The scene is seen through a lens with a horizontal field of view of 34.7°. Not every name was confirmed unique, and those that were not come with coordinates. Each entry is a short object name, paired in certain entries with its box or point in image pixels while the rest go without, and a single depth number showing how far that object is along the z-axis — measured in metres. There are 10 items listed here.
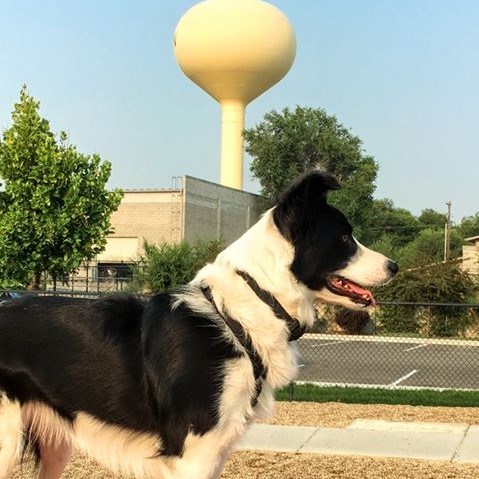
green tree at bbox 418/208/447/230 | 95.00
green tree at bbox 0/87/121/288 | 24.73
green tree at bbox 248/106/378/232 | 60.38
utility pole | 55.03
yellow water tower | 48.16
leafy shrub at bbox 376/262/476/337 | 24.61
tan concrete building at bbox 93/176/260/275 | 43.88
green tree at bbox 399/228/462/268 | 67.75
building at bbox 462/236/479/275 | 27.19
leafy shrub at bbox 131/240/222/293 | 27.16
